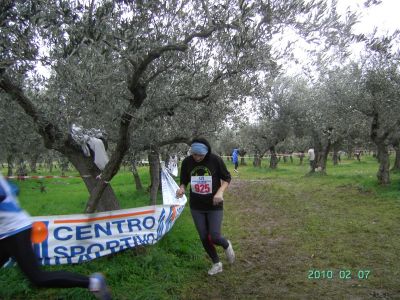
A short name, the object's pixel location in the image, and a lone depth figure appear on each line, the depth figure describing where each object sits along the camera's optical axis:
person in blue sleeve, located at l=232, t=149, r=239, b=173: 32.25
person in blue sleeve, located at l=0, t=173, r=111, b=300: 3.57
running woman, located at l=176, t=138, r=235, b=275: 5.81
